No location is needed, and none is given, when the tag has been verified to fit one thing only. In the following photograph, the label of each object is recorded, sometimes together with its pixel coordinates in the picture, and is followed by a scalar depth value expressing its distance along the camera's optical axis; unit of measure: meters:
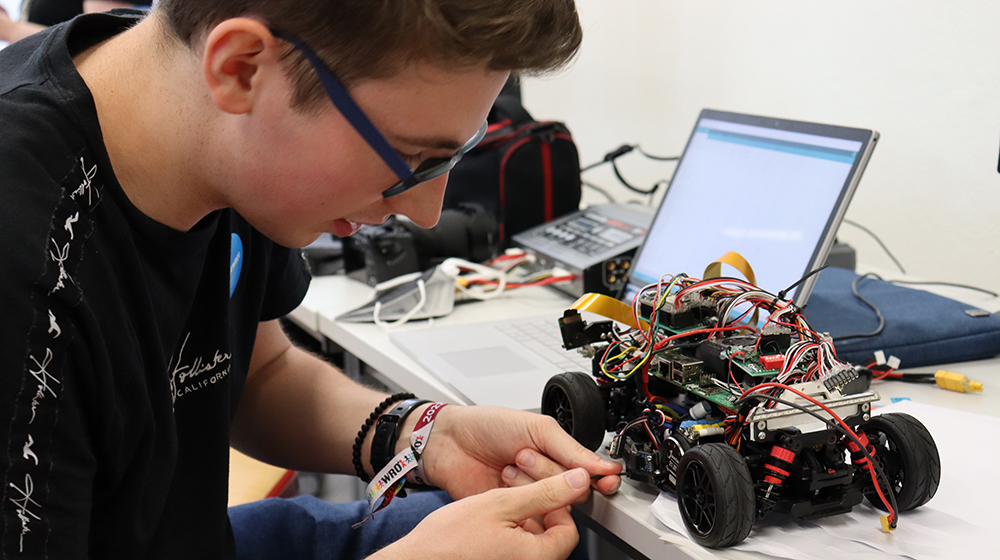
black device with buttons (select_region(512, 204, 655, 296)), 1.43
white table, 0.70
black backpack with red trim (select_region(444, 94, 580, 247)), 1.70
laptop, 1.08
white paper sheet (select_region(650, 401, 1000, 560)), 0.63
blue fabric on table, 1.06
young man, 0.62
